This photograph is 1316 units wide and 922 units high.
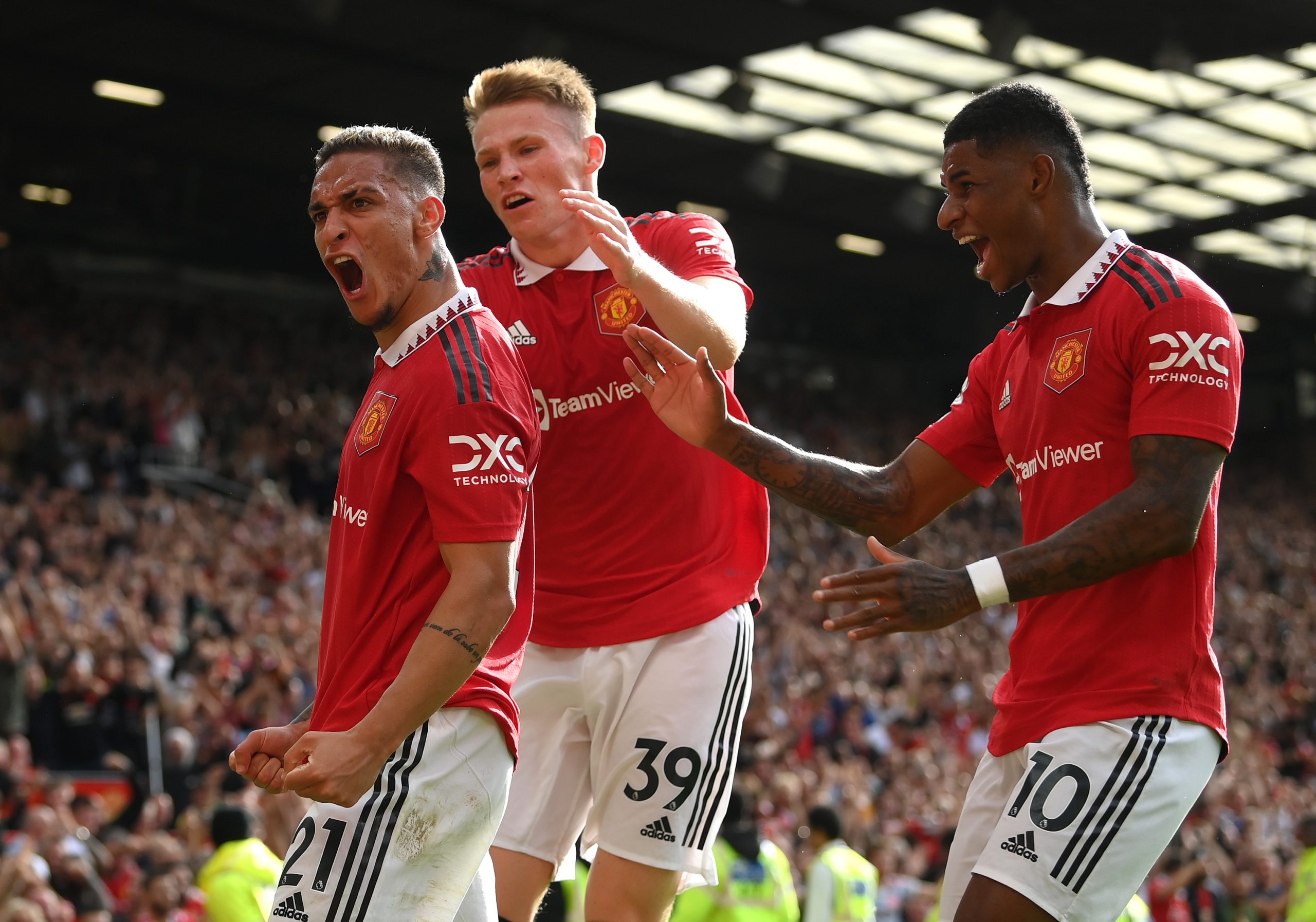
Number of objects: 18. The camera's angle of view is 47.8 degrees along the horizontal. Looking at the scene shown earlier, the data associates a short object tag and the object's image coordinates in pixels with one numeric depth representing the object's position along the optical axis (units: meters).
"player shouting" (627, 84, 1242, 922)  3.23
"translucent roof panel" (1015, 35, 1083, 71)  18.44
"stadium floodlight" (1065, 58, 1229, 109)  18.94
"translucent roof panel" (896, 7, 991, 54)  17.50
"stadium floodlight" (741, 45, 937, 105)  18.77
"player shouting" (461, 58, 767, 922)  3.98
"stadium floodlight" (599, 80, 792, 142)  20.09
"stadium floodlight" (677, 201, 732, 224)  24.44
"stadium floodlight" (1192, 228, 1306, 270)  24.64
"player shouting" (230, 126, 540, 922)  3.00
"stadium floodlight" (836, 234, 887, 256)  26.62
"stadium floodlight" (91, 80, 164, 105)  19.66
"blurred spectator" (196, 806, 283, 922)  7.02
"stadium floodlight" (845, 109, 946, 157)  20.75
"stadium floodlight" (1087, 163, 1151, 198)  22.34
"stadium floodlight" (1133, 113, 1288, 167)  20.50
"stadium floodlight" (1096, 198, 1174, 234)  23.59
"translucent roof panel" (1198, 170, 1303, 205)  22.17
